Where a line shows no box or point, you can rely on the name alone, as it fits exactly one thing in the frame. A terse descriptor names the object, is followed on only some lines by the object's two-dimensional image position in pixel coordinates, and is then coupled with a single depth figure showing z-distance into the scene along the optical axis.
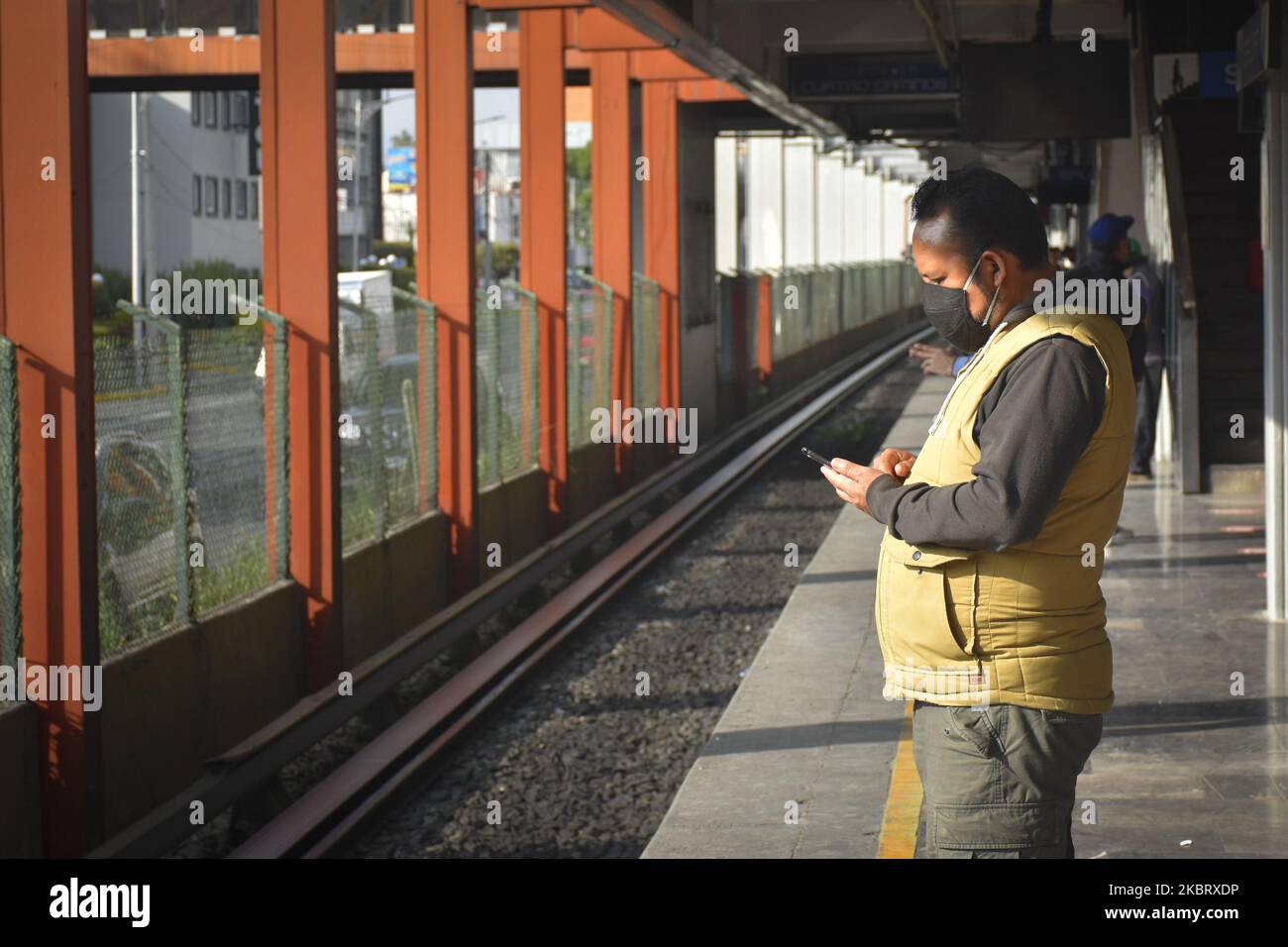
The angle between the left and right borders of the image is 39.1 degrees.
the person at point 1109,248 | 11.93
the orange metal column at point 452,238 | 11.73
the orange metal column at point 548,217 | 14.79
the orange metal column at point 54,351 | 6.05
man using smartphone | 3.20
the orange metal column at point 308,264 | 8.76
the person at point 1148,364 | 13.56
